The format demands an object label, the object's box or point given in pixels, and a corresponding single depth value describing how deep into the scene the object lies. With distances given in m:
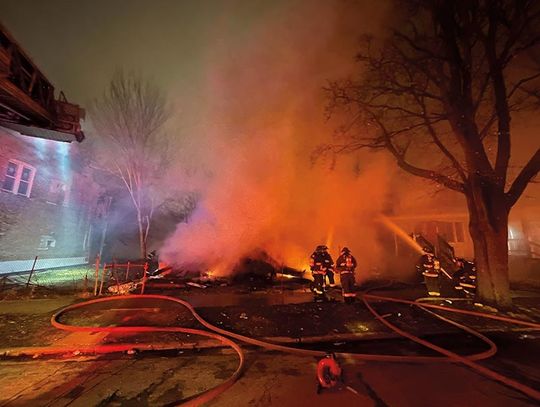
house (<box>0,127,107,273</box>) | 12.78
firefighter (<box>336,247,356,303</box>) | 7.96
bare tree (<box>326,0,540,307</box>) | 7.74
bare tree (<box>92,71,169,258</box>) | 17.27
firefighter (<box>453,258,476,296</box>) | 8.77
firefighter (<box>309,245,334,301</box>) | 8.14
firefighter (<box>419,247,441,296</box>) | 8.88
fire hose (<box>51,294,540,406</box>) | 3.54
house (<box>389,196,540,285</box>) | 13.76
